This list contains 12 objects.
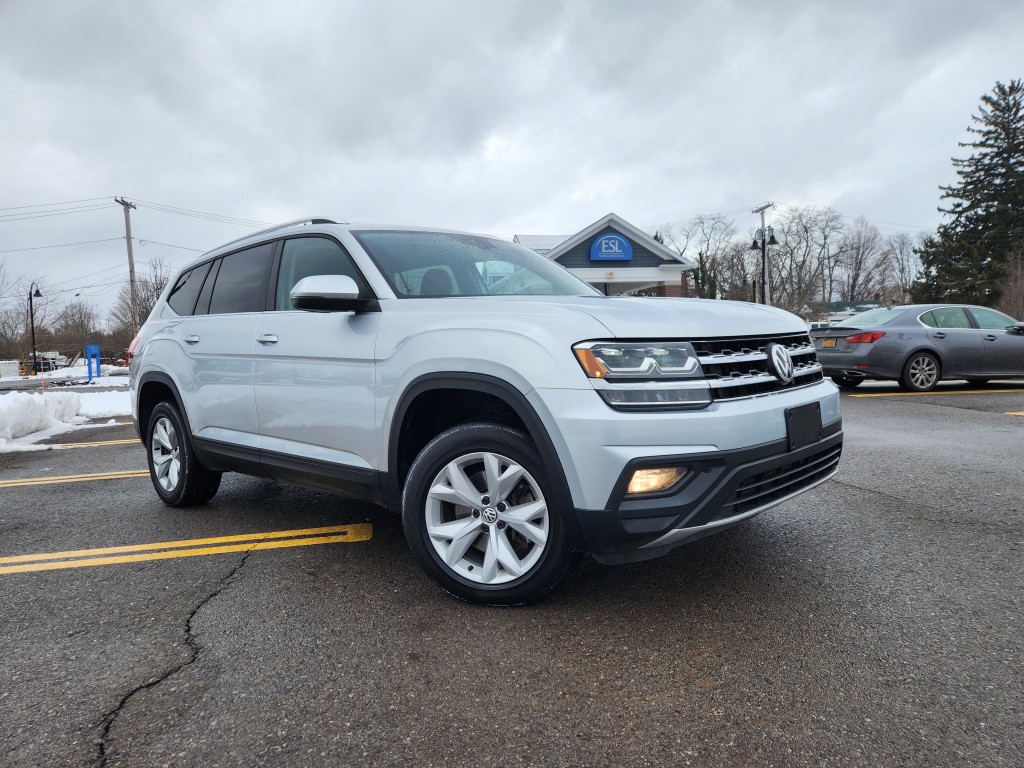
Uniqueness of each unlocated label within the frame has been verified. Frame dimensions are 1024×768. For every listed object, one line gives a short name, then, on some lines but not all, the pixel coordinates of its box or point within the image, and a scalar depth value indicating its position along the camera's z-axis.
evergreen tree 40.66
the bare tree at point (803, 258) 70.12
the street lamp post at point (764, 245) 30.46
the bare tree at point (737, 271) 67.62
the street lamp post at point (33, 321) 37.66
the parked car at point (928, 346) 10.25
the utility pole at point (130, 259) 35.70
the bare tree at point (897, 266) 81.56
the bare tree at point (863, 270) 80.44
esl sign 24.47
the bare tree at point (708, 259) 69.94
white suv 2.41
